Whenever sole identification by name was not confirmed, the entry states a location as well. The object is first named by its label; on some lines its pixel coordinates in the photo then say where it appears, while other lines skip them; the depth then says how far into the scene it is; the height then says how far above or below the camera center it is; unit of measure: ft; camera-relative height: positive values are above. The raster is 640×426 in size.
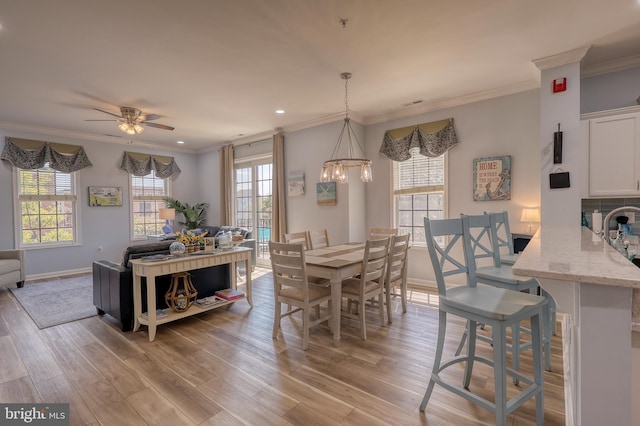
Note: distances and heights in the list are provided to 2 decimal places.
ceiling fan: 14.70 +4.32
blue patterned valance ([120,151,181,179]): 22.30 +3.47
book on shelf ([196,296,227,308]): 11.75 -3.63
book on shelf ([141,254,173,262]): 10.37 -1.68
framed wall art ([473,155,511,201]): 13.35 +1.26
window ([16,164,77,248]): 18.56 +0.23
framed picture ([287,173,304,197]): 19.02 +1.50
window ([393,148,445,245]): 15.56 +0.80
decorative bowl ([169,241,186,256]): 11.04 -1.43
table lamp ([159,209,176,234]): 21.98 -0.33
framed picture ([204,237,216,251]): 12.27 -1.42
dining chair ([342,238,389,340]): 9.80 -2.62
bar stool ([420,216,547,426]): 5.11 -1.89
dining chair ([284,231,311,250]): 13.50 -1.39
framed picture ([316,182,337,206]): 17.49 +0.85
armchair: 15.19 -2.86
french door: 21.85 +0.71
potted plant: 24.29 -0.22
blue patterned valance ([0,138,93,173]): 17.72 +3.41
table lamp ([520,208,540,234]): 12.09 -0.39
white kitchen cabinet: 9.96 +1.67
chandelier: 11.52 +1.46
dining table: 9.43 -1.99
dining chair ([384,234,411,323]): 10.98 -2.28
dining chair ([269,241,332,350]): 9.18 -2.55
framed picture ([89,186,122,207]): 20.83 +0.99
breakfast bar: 2.99 -1.21
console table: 10.00 -2.13
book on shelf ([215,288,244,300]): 12.50 -3.56
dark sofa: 10.64 -2.84
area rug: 11.96 -4.15
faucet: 4.57 -0.19
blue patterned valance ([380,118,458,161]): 14.80 +3.45
